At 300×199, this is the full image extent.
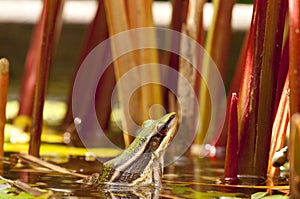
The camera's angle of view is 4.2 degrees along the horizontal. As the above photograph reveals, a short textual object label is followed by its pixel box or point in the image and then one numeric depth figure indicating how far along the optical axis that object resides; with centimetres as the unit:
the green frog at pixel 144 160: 217
